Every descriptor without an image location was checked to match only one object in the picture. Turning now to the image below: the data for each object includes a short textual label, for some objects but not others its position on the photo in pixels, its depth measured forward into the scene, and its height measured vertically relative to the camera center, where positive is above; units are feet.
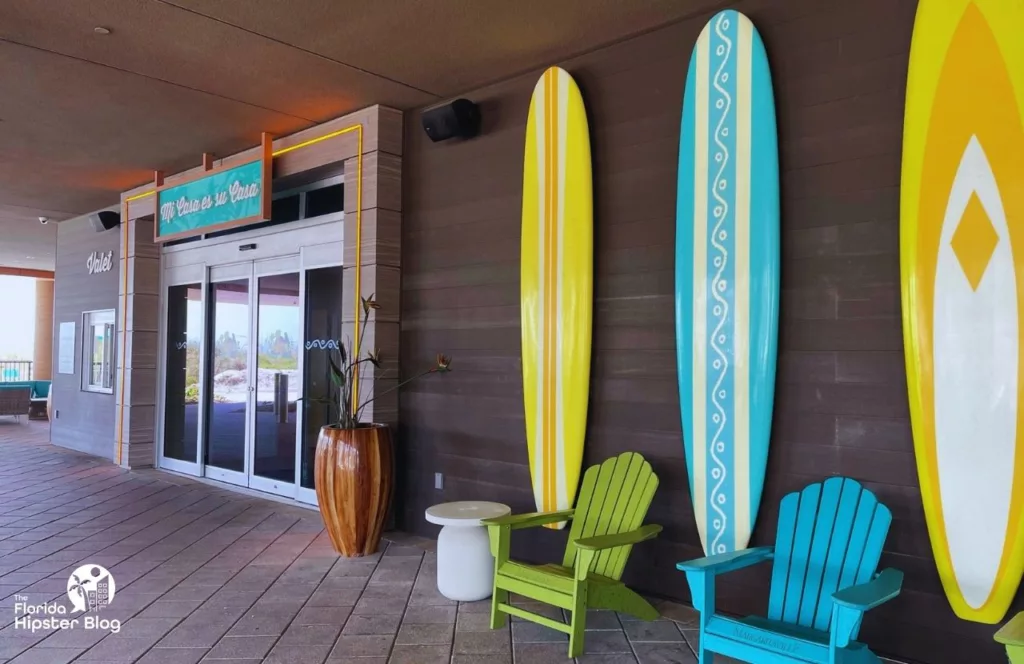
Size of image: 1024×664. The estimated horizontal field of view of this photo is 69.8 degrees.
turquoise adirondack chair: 7.84 -2.63
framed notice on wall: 29.58 +0.39
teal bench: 39.60 -2.31
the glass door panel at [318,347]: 18.31 +0.27
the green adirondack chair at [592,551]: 9.95 -2.85
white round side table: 11.91 -3.27
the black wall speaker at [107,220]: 26.89 +5.05
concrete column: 50.83 +1.70
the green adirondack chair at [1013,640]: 6.50 -2.53
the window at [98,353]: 27.40 +0.17
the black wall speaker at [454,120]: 15.06 +4.92
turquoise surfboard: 10.82 +1.26
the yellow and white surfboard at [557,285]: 13.15 +1.34
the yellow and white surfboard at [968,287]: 8.77 +0.88
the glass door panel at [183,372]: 23.20 -0.48
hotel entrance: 18.76 +0.12
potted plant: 14.30 -2.44
